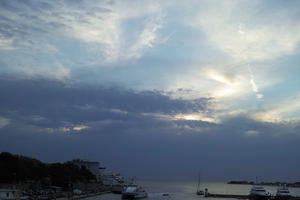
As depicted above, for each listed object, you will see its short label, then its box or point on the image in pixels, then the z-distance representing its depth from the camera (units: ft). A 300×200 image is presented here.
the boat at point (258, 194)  246.27
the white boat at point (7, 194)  209.28
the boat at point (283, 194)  247.29
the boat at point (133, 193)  317.83
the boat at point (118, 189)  430.20
